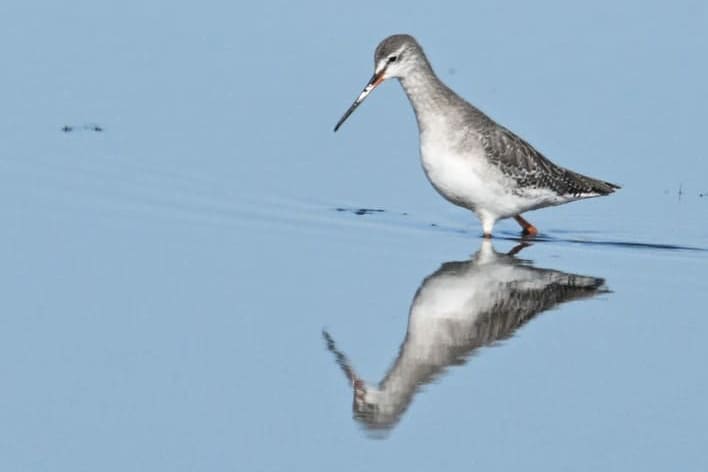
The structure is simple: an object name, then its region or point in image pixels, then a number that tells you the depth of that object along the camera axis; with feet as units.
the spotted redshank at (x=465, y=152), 44.86
